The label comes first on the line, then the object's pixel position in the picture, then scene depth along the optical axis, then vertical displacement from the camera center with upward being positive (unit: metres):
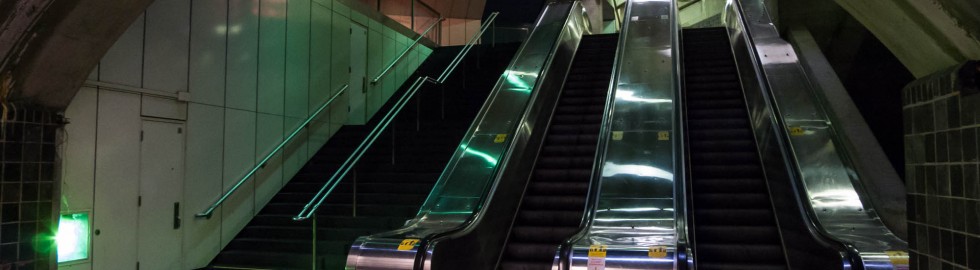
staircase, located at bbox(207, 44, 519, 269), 6.41 -0.28
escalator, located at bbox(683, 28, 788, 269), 4.96 -0.13
